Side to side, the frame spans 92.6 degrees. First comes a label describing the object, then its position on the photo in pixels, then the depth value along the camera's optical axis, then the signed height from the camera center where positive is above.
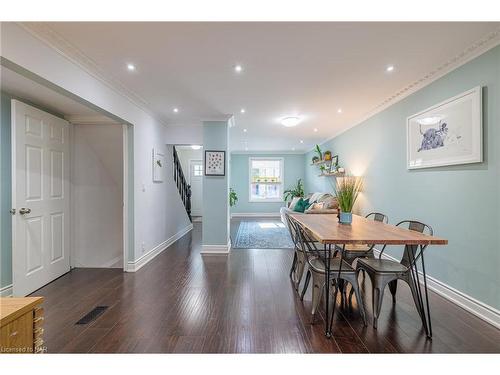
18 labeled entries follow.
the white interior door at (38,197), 2.56 -0.12
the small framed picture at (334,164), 5.81 +0.55
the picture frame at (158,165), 4.21 +0.40
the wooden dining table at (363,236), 1.77 -0.40
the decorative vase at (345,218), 2.57 -0.35
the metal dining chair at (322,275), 2.09 -0.79
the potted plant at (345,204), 2.58 -0.20
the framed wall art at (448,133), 2.21 +0.56
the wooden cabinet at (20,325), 0.96 -0.60
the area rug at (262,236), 4.88 -1.19
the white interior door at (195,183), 9.04 +0.14
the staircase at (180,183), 5.54 +0.10
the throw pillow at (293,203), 6.91 -0.51
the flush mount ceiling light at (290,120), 4.31 +1.21
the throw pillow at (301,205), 6.39 -0.51
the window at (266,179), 9.30 +0.29
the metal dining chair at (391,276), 1.99 -0.77
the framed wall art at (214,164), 4.30 +0.41
